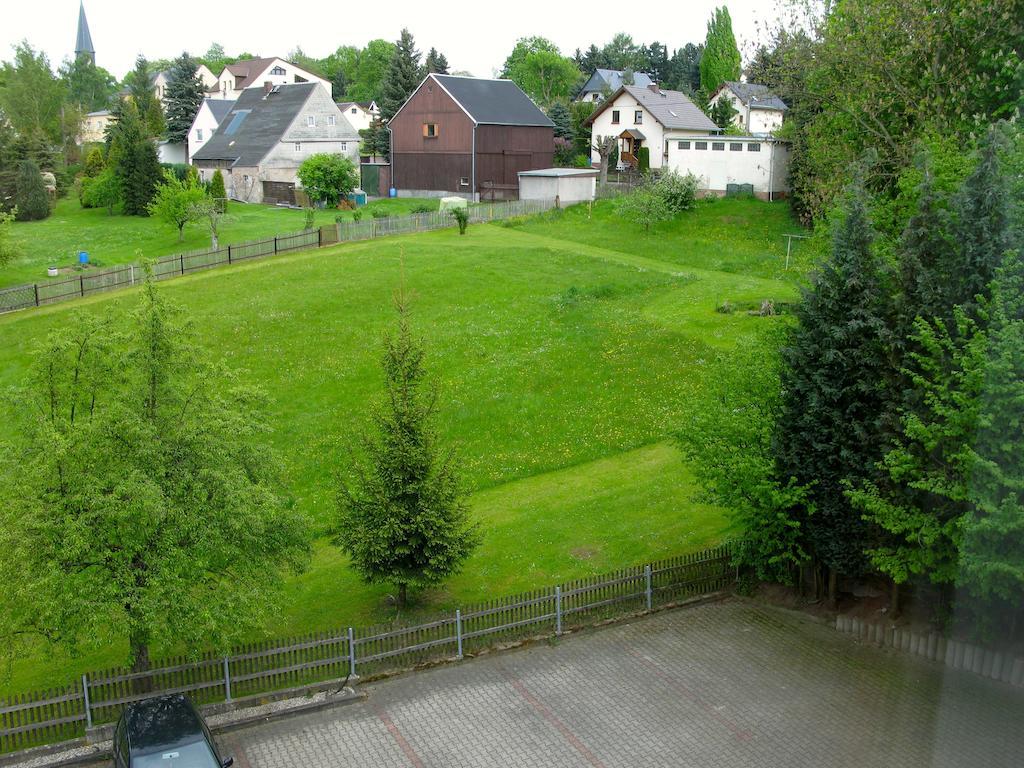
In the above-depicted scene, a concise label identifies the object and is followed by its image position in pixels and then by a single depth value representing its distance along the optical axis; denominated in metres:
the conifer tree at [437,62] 102.75
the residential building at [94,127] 104.09
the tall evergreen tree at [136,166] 66.00
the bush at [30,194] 68.75
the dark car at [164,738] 13.62
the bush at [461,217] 50.78
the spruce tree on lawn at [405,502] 18.08
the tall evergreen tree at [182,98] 85.00
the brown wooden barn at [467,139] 64.56
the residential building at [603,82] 115.31
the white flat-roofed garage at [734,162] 56.09
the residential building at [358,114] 107.25
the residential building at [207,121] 81.94
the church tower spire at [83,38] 159.88
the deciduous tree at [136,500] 14.67
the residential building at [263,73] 106.12
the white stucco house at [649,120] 65.94
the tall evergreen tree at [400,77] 80.50
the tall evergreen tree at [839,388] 16.95
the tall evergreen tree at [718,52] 108.56
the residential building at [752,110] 79.94
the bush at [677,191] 52.81
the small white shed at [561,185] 56.62
